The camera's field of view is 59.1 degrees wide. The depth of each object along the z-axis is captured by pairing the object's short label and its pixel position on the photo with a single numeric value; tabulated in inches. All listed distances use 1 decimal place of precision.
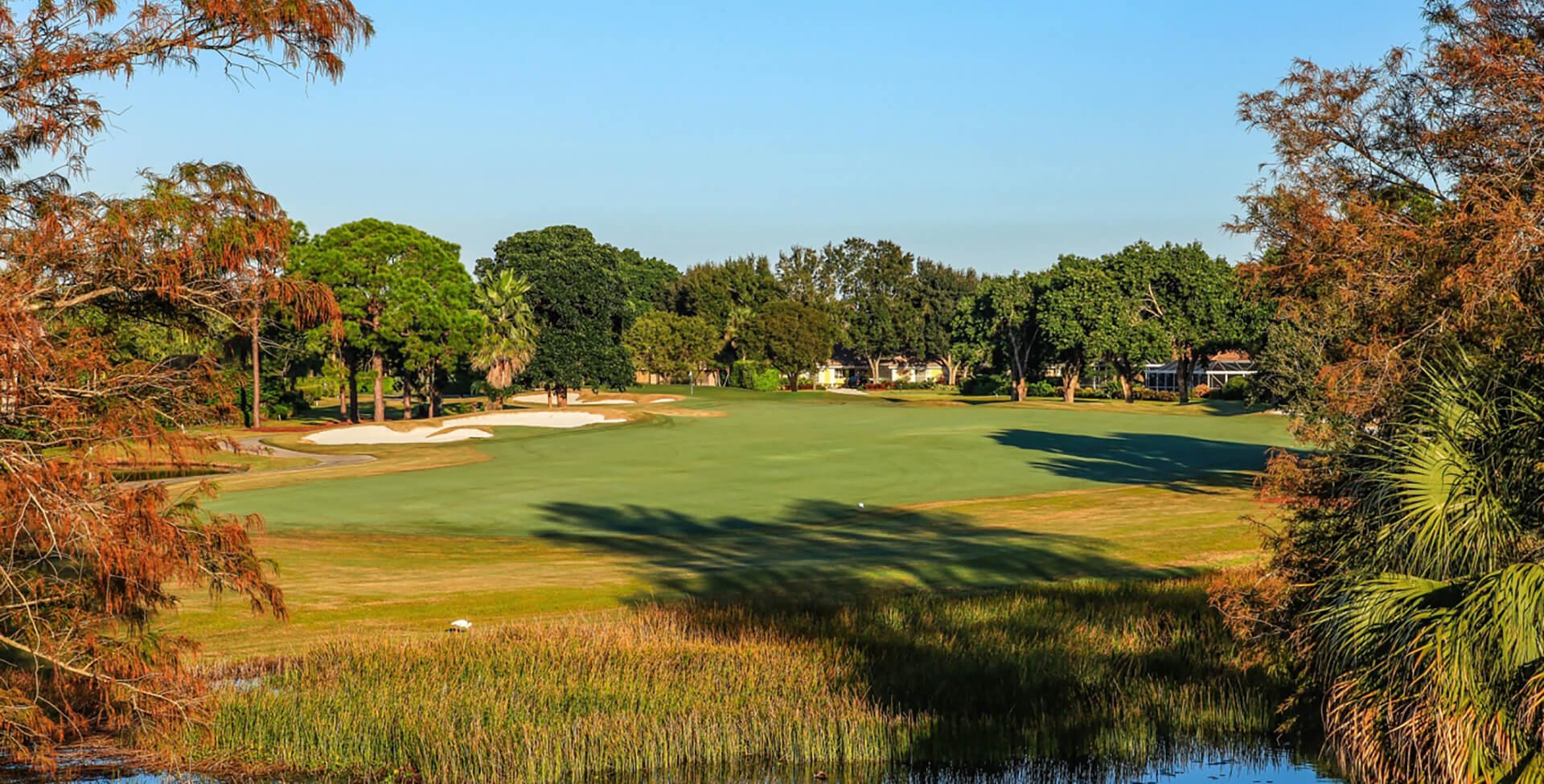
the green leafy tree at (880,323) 6707.7
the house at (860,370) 7278.5
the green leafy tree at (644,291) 6245.1
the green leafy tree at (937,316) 6752.0
